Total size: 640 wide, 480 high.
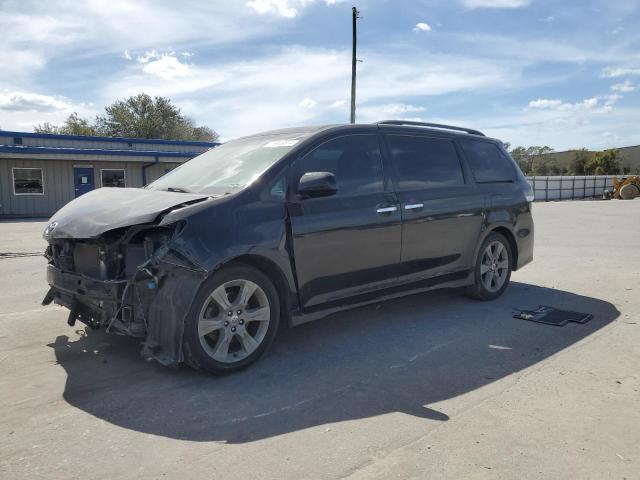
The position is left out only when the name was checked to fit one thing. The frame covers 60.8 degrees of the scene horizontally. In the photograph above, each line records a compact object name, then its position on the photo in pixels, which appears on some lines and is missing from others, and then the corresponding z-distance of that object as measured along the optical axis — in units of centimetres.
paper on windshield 459
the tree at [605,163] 6656
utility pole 2725
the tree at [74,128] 5303
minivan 377
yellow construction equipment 3916
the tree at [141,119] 5316
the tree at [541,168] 7550
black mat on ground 547
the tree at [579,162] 7012
